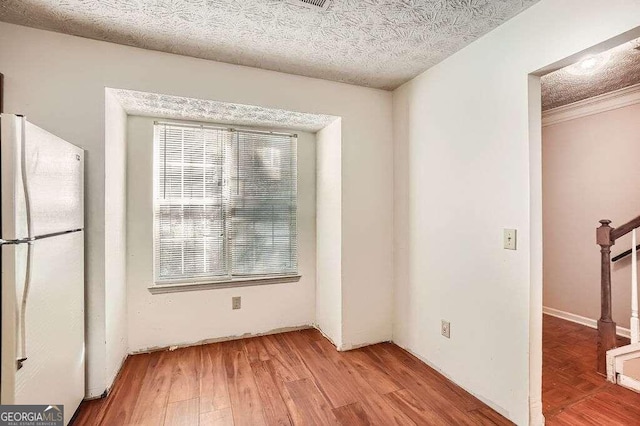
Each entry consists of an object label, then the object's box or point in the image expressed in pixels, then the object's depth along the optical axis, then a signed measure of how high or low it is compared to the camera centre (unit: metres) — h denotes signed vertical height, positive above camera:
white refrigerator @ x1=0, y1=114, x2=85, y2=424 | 1.18 -0.24
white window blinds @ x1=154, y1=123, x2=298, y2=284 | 2.72 +0.11
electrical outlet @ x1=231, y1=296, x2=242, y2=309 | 2.91 -0.88
